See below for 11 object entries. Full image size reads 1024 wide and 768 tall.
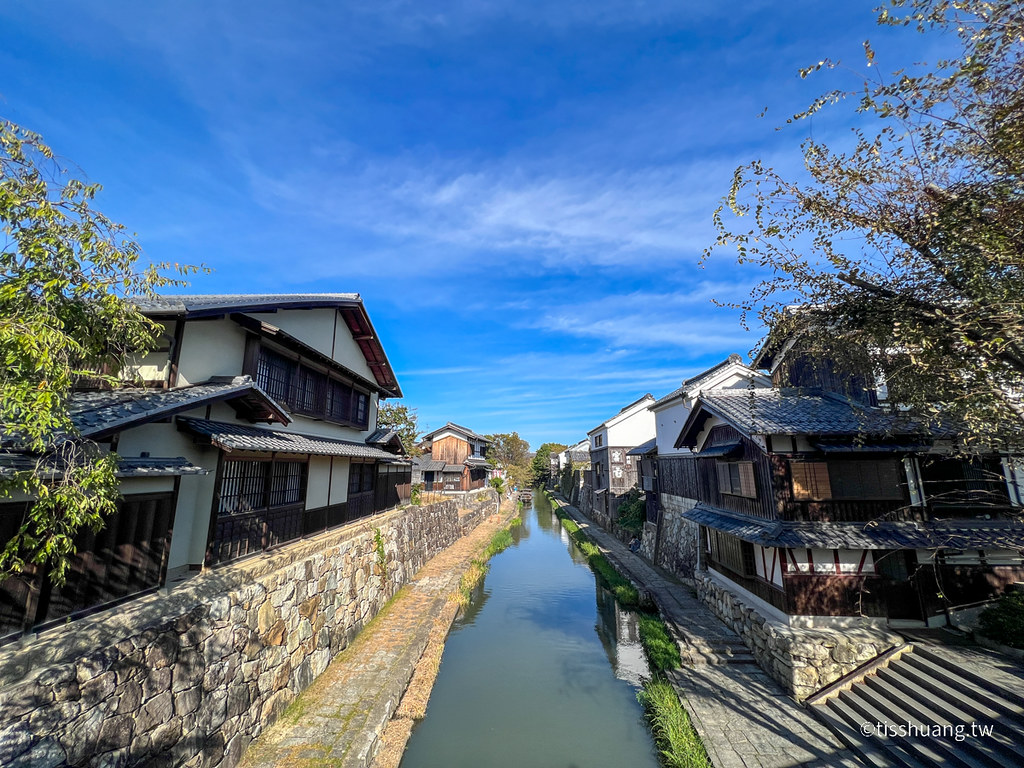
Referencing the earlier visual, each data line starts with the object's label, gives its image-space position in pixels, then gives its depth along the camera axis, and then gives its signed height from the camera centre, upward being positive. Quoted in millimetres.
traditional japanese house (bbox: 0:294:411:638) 6008 +439
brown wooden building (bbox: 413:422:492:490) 38656 +491
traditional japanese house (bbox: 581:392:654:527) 33688 +1347
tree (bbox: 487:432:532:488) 72125 +1926
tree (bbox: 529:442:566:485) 76750 +522
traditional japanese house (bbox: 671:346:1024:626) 10109 -1396
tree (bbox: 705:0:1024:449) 4488 +2449
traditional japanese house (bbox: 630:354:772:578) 18062 -136
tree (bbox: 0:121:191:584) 3324 +1426
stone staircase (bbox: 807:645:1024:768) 6684 -4420
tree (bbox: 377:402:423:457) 28288 +3269
